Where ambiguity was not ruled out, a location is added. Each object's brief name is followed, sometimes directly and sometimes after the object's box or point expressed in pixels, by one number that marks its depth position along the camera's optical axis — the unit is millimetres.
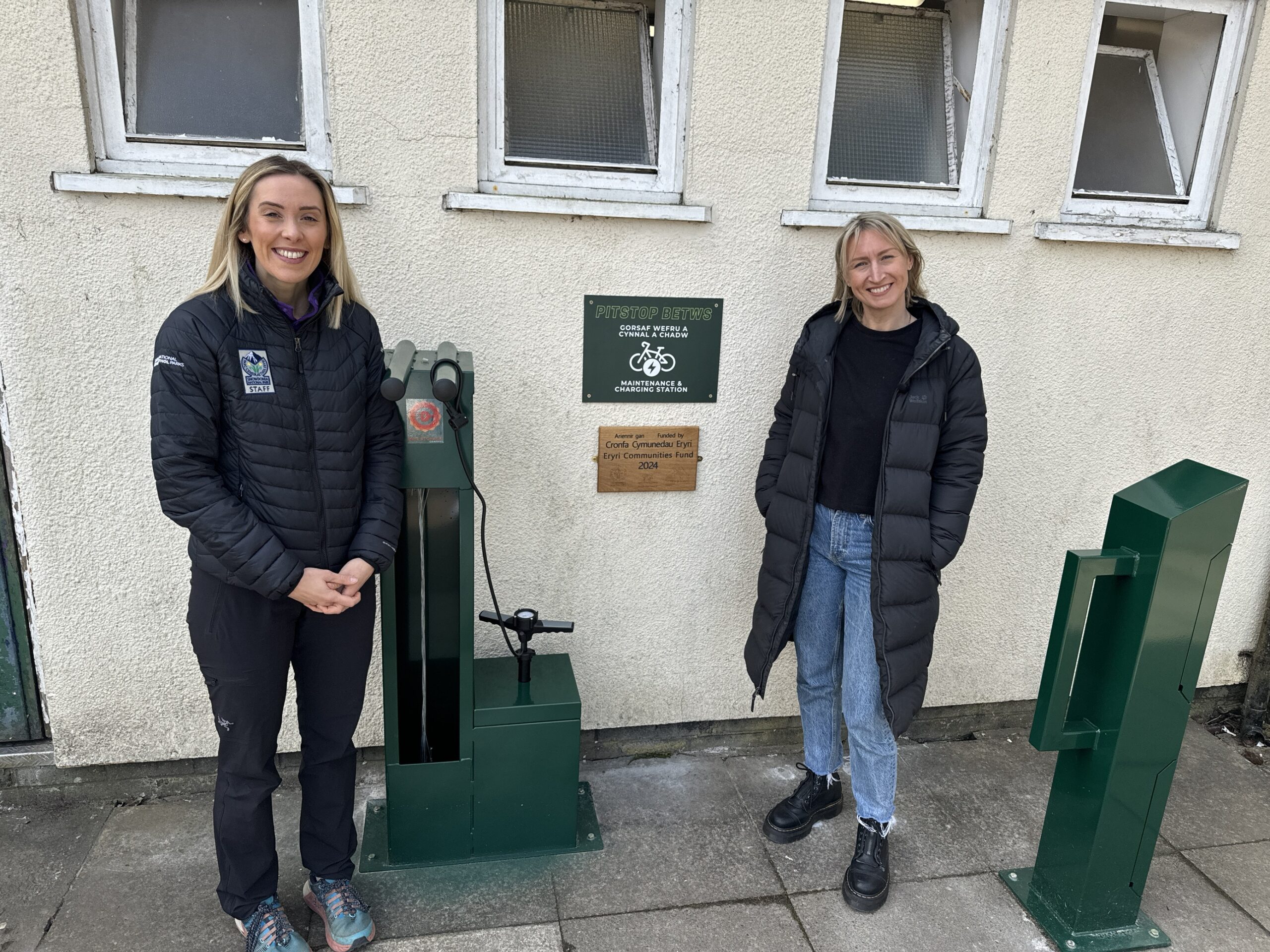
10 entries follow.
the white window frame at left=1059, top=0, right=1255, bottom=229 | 3205
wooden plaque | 3084
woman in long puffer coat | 2480
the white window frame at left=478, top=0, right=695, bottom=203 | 2795
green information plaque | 2990
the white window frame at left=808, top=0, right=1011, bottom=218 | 3045
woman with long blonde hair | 2029
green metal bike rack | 2363
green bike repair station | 2609
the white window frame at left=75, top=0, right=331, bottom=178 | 2574
